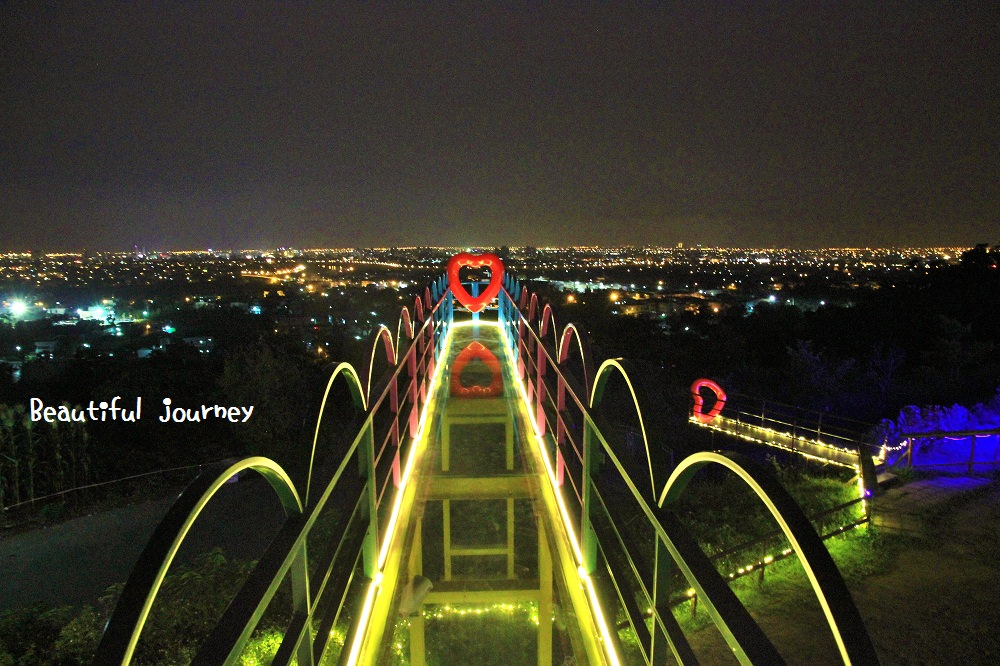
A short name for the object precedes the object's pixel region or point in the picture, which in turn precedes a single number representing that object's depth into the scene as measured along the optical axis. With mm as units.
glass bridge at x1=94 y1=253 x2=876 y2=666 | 1130
